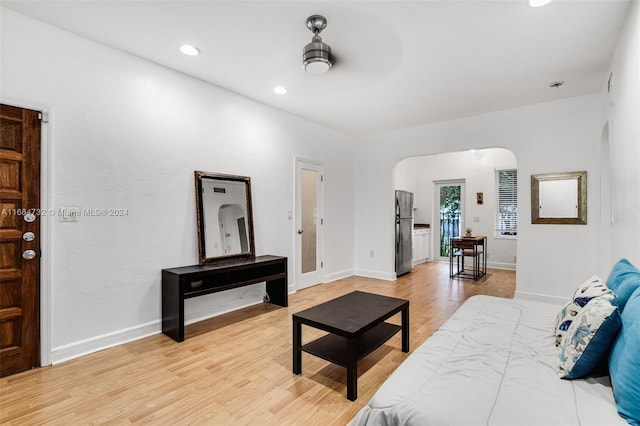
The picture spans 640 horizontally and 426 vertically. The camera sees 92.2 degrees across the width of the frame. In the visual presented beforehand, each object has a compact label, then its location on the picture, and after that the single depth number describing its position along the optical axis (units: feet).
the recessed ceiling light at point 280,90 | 12.38
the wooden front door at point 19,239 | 7.61
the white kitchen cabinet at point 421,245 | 23.73
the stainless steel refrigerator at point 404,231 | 19.27
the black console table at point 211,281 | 9.71
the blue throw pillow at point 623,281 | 4.97
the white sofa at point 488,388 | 3.57
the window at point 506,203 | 22.34
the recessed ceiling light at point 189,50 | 9.27
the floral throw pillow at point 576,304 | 5.42
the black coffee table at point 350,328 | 6.66
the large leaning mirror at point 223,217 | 11.54
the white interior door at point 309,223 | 16.01
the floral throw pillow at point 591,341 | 4.26
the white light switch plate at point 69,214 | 8.51
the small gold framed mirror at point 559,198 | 12.92
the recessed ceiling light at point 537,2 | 7.23
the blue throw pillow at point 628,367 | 3.36
